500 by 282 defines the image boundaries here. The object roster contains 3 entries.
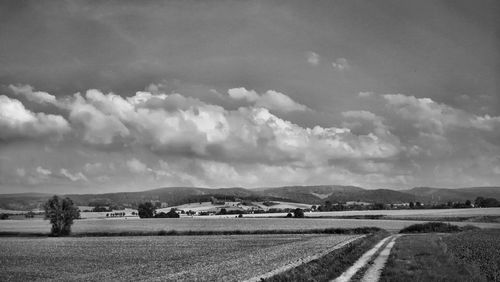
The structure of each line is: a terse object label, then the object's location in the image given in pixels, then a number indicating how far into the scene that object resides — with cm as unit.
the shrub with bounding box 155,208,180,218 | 19264
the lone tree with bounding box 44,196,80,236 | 10906
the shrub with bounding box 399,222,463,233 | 9453
